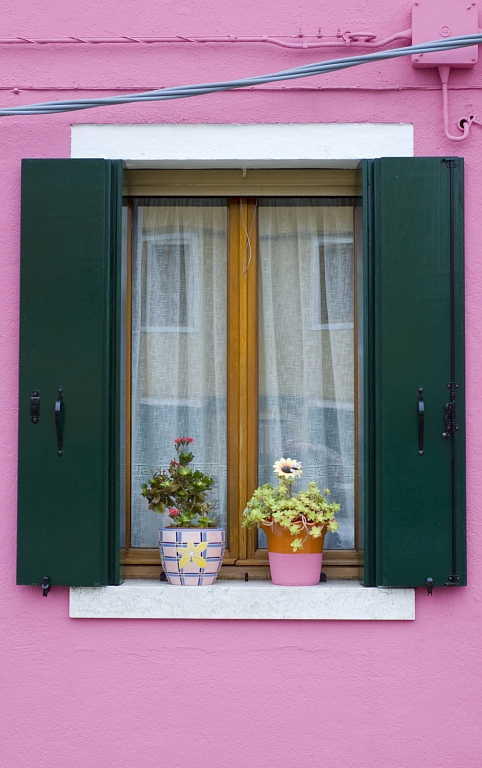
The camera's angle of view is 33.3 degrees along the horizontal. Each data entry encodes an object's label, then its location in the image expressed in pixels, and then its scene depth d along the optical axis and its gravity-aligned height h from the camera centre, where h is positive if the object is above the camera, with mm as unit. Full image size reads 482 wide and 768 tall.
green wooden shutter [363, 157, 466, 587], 3463 +128
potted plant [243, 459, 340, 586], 3521 -586
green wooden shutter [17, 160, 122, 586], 3494 +110
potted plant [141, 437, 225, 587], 3541 -592
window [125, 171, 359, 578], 3854 +261
